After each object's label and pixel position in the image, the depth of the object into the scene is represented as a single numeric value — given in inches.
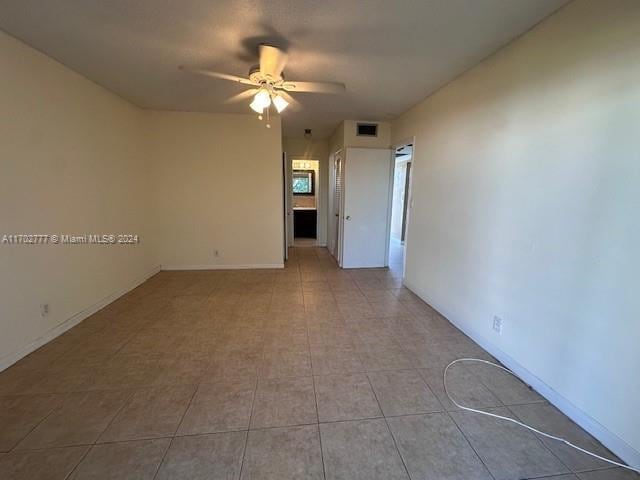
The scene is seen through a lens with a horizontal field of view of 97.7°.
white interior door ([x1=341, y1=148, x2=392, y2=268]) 187.3
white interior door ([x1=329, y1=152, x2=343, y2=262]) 206.8
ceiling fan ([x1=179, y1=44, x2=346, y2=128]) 87.6
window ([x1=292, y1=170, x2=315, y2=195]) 324.8
